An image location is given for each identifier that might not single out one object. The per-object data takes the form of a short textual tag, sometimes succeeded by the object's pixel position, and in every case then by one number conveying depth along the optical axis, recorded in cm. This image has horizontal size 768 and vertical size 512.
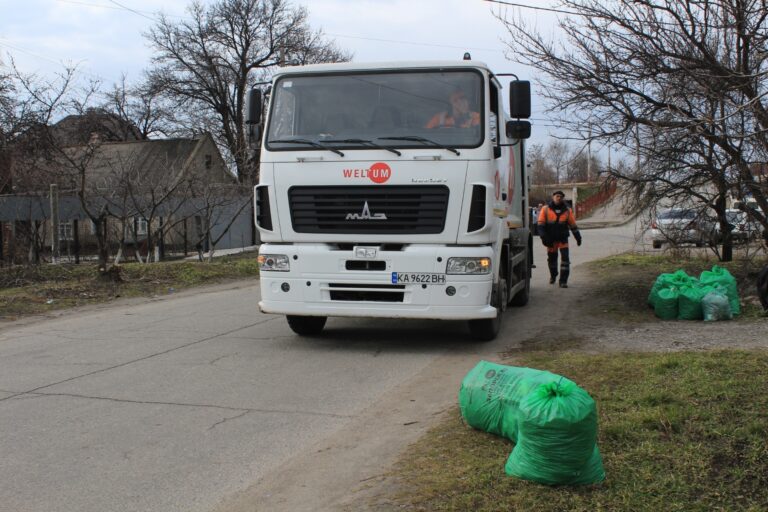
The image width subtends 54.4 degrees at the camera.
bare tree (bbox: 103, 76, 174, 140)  4656
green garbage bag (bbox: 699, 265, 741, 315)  1034
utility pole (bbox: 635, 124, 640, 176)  1264
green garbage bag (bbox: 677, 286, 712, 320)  1020
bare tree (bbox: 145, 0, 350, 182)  4462
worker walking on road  1430
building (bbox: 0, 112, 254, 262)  2020
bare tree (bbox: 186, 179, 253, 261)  2344
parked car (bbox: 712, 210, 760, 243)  1366
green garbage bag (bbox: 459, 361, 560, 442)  477
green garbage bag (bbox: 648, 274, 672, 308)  1073
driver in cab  829
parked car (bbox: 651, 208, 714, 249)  1468
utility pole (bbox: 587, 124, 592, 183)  1253
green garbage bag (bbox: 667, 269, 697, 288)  1055
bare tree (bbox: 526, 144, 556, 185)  6174
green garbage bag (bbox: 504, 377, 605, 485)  390
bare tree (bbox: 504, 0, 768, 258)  1106
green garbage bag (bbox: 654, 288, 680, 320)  1037
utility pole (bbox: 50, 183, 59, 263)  1912
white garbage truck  814
